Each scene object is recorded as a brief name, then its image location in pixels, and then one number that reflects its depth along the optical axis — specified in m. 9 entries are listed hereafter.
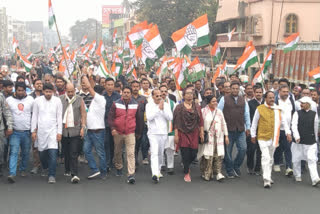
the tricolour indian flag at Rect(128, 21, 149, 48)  14.62
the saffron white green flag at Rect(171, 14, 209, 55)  11.11
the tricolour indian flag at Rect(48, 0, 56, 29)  10.27
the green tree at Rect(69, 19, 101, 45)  146.12
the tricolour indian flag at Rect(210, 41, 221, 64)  15.61
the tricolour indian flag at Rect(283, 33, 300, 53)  13.34
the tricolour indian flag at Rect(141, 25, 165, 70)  12.14
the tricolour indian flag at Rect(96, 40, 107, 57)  20.57
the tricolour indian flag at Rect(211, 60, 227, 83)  13.27
